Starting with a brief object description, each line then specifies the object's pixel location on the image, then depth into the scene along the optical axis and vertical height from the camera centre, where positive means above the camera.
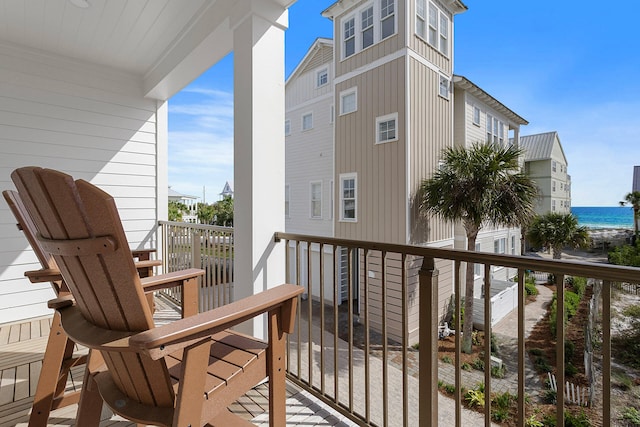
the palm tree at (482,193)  6.77 +0.37
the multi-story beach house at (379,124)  7.50 +2.38
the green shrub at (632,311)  5.70 -1.85
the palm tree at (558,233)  10.02 -0.73
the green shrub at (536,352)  6.95 -3.14
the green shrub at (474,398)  5.12 -3.05
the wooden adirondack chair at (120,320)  0.77 -0.30
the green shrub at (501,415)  4.89 -3.18
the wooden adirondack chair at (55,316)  1.46 -0.44
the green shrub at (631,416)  4.60 -3.14
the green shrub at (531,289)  9.76 -2.47
